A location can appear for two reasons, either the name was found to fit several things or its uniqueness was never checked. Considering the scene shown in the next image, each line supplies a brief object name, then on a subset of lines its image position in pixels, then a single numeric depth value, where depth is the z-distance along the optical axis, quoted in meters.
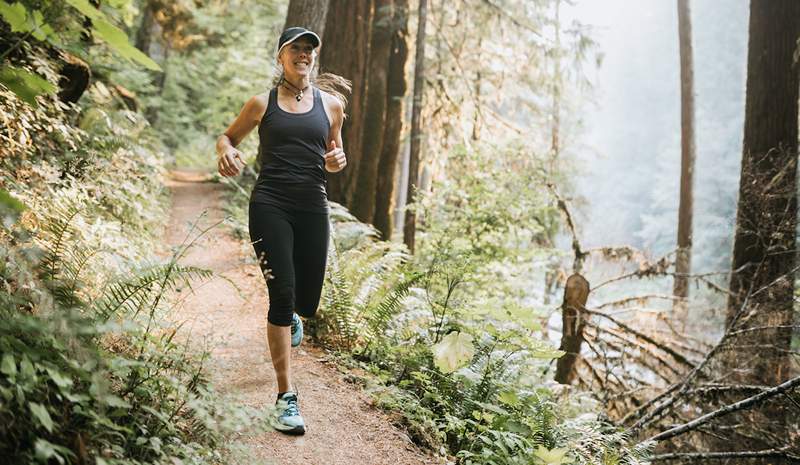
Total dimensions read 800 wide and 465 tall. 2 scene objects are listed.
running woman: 3.41
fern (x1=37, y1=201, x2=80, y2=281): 2.95
